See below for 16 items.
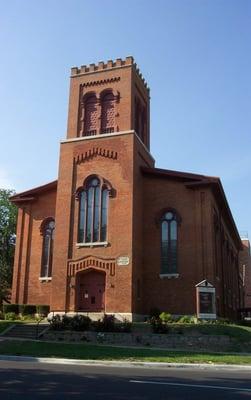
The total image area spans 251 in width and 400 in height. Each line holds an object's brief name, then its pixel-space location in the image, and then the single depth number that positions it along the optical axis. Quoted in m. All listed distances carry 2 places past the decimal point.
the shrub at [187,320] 27.09
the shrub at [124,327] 23.89
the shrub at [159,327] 23.48
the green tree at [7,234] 48.56
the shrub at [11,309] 33.16
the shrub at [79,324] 24.58
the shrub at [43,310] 32.41
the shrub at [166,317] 27.56
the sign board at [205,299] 27.51
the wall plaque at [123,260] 30.12
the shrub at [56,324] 24.73
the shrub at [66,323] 24.77
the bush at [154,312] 29.73
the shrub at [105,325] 24.02
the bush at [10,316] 30.93
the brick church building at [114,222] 30.67
